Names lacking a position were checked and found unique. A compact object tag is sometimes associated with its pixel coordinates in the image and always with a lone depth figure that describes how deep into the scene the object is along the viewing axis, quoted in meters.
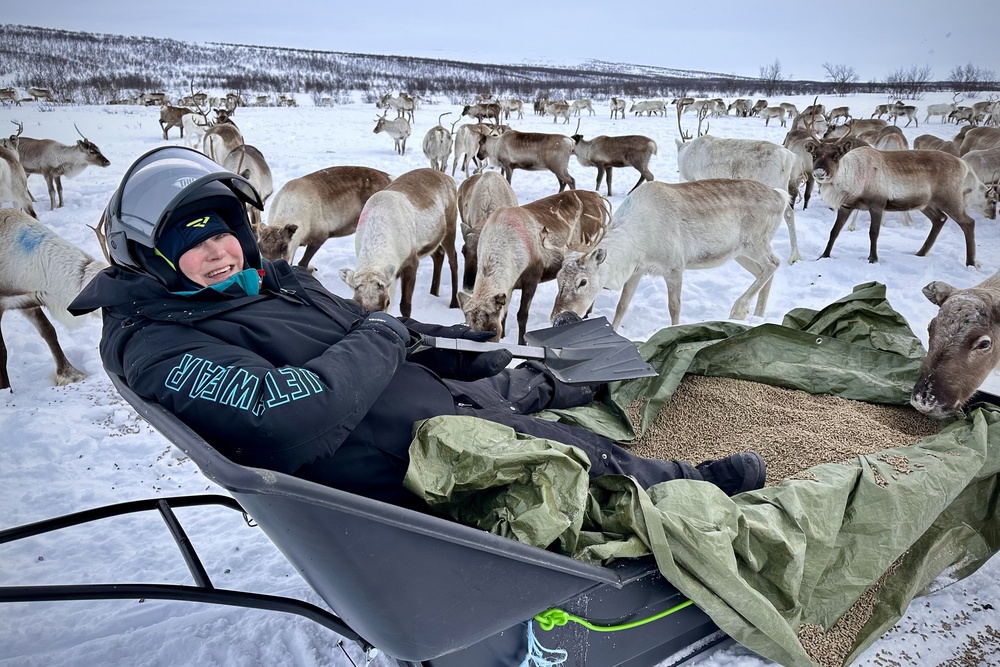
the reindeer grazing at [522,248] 4.30
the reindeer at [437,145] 12.52
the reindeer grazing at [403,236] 4.51
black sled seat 1.12
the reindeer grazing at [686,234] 4.86
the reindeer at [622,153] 11.07
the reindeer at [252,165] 7.82
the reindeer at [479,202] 6.12
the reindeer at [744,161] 8.57
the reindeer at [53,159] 9.20
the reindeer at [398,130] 14.97
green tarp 1.58
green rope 1.55
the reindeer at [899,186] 6.87
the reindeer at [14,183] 7.87
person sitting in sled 1.31
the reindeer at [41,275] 3.85
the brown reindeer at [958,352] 2.66
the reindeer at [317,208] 5.69
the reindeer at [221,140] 9.40
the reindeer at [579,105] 26.21
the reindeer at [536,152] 10.85
